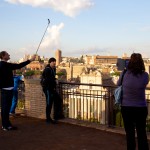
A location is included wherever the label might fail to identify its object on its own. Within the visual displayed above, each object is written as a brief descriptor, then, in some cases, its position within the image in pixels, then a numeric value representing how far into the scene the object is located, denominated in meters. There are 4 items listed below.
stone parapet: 9.77
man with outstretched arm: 7.94
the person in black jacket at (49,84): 8.79
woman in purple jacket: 5.42
